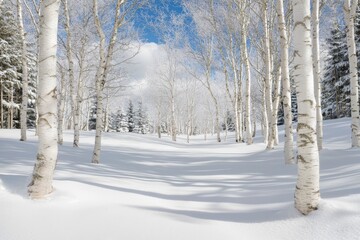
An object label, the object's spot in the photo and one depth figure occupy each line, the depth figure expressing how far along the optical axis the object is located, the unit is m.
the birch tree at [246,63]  16.30
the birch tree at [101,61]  8.84
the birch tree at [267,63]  11.92
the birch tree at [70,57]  11.88
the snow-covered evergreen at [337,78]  27.78
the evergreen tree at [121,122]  58.25
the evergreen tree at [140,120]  62.97
